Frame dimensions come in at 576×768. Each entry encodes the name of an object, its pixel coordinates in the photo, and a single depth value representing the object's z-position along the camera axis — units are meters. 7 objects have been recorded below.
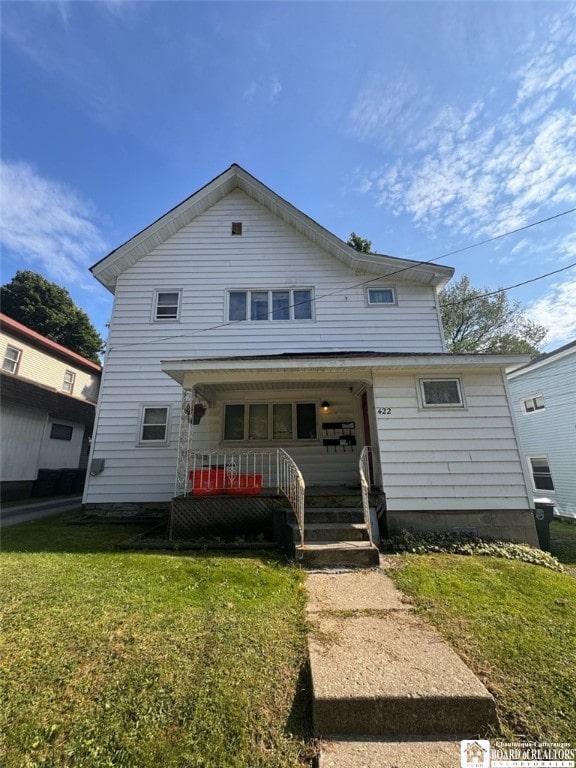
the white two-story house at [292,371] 6.28
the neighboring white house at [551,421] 12.69
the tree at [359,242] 19.80
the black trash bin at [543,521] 6.29
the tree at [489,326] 22.28
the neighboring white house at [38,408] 12.90
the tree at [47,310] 25.33
